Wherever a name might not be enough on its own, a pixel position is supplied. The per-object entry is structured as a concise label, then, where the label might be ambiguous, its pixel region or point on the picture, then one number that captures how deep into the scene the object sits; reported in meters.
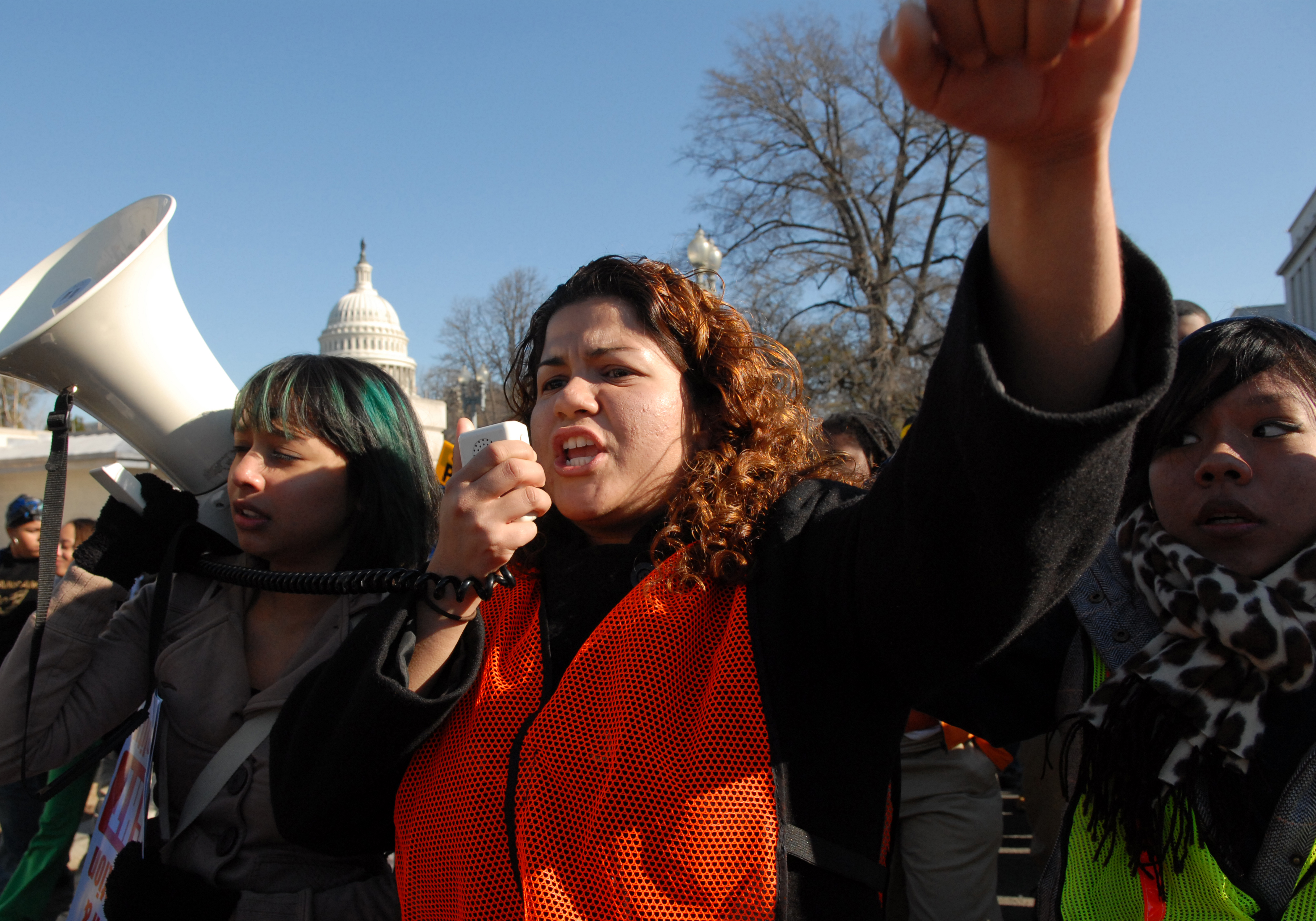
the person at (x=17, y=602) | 3.80
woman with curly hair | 0.79
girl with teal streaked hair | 1.67
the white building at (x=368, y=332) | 56.91
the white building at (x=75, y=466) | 17.41
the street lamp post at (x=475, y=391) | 27.30
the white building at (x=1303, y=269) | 26.67
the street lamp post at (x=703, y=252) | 10.67
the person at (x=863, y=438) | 4.02
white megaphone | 2.06
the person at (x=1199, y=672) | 1.26
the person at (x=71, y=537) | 5.81
